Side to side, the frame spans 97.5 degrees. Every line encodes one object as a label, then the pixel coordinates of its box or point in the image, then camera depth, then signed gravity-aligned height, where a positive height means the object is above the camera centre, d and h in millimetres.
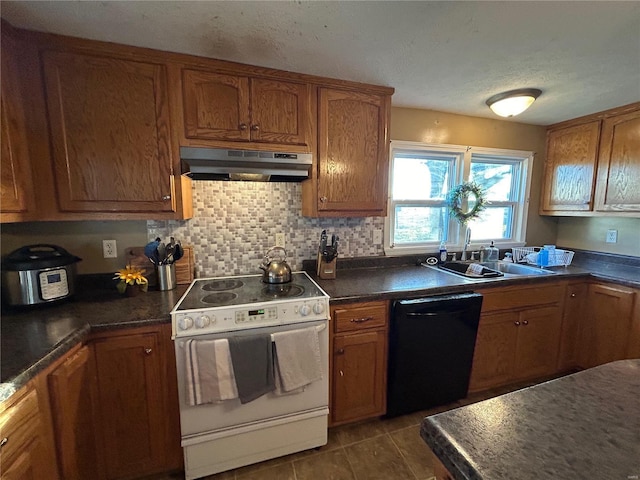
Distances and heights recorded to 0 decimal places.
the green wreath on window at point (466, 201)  2410 +82
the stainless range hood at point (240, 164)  1542 +271
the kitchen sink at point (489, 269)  2152 -485
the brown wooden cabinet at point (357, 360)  1652 -906
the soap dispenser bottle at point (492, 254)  2594 -400
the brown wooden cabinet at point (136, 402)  1320 -927
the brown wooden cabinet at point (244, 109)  1556 +590
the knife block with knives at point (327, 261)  1964 -350
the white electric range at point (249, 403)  1389 -1015
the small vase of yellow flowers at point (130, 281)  1589 -399
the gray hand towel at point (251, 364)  1375 -757
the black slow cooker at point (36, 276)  1330 -315
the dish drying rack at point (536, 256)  2441 -411
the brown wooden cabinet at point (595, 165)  2145 +381
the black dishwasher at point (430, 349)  1729 -890
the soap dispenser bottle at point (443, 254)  2439 -376
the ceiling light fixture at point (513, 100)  1923 +765
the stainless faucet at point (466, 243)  2527 -291
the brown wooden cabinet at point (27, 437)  856 -748
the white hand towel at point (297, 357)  1448 -767
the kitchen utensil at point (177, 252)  1731 -255
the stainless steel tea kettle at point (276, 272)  1782 -387
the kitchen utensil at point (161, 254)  1678 -256
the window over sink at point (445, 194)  2438 +159
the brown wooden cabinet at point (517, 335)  2000 -927
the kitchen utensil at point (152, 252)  1667 -242
